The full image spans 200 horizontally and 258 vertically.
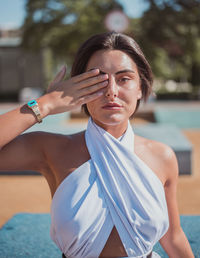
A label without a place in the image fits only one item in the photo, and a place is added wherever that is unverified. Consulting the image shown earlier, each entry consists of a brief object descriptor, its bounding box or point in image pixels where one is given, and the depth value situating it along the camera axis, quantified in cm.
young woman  133
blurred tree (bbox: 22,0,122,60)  1988
